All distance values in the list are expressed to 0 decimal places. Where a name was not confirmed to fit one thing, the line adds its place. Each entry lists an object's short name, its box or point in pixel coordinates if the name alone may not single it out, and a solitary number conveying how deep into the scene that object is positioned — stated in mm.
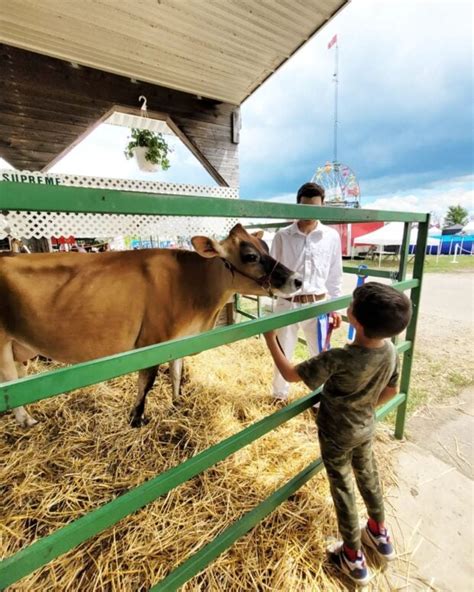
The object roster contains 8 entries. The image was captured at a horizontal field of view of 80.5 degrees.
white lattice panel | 2957
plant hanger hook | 3739
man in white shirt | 2525
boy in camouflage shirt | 1210
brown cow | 1908
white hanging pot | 3895
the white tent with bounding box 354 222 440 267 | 19453
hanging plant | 3910
